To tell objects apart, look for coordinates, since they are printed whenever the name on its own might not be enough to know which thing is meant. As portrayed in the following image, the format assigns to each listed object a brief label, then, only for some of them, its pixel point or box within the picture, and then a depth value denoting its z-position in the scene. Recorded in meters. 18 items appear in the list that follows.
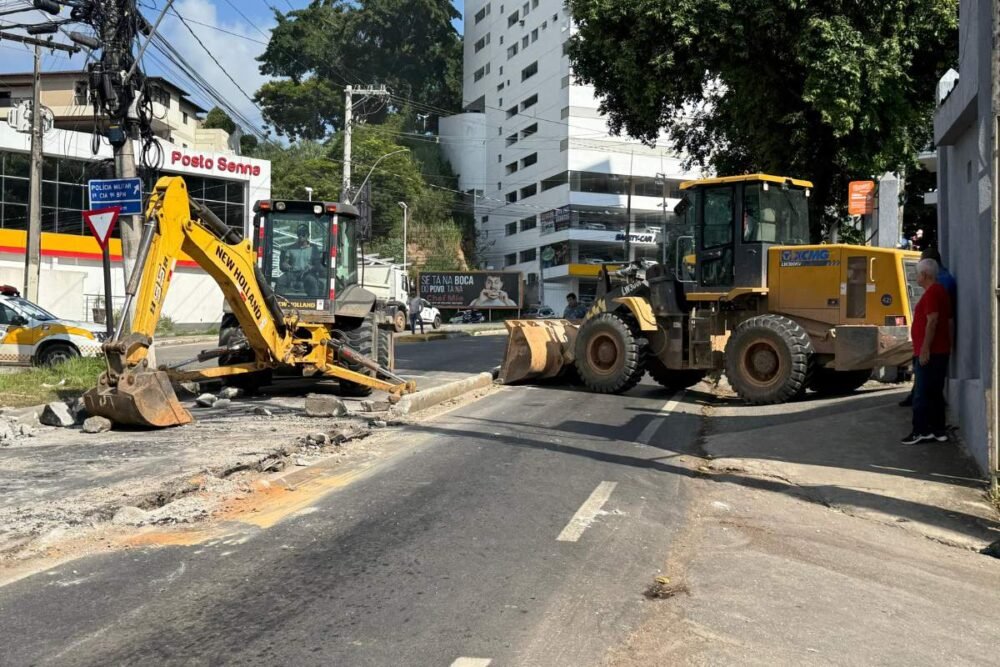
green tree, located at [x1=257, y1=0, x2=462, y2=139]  75.56
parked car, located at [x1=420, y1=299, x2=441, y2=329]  46.75
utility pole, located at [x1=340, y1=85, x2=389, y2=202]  28.33
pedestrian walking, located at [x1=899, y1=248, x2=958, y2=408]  8.70
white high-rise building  63.88
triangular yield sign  12.86
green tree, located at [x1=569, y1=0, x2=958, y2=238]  16.86
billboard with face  58.12
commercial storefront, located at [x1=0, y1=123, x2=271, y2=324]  34.22
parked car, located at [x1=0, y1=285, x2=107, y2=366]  17.03
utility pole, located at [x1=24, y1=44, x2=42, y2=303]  24.44
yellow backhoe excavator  9.21
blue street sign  13.27
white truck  42.43
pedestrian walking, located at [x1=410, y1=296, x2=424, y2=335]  34.91
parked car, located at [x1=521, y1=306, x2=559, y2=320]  54.60
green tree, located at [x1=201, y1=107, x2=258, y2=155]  69.19
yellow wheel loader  11.90
